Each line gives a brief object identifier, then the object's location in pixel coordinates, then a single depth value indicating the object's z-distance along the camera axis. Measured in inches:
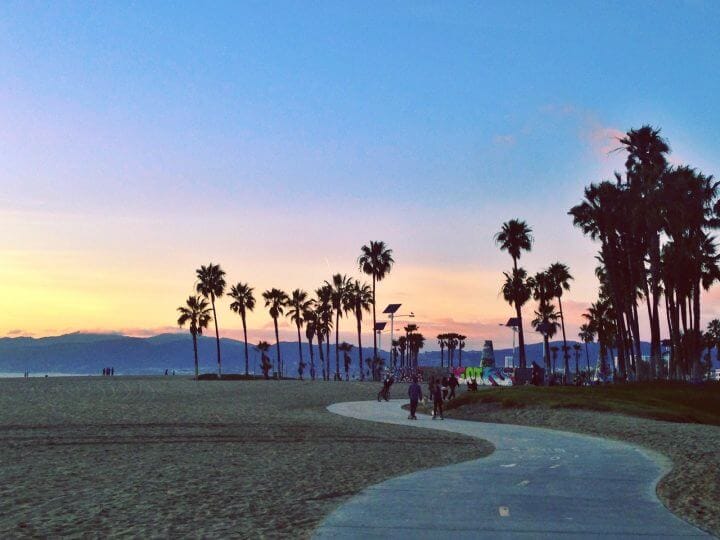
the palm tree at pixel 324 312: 5423.2
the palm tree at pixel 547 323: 3204.2
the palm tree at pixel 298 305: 5477.4
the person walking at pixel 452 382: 1801.1
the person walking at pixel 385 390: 1962.0
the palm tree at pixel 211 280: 4653.1
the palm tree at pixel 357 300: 5182.1
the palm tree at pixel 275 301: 5285.4
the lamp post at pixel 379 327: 4827.3
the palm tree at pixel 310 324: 5551.2
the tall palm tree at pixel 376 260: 4547.2
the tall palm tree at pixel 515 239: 3314.5
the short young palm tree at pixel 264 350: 5815.5
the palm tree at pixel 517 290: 3292.3
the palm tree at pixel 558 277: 3939.5
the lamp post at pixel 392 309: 4547.0
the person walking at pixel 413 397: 1317.7
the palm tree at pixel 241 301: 5068.4
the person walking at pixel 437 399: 1344.7
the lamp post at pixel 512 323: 3817.4
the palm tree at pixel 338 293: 5231.3
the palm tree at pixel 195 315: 4817.9
